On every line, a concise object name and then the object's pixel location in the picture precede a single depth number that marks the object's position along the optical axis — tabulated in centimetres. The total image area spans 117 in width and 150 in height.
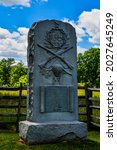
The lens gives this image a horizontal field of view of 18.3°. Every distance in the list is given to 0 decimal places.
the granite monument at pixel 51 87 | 948
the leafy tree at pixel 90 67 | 5831
